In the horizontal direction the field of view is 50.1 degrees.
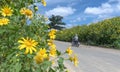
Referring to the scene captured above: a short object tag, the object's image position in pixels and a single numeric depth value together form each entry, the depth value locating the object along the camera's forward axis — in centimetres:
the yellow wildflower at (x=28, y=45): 101
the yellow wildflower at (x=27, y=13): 118
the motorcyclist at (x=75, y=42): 1033
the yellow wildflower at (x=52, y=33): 127
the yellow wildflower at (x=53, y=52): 118
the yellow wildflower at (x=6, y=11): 121
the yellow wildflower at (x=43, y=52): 104
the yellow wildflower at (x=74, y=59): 125
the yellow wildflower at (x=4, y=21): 116
